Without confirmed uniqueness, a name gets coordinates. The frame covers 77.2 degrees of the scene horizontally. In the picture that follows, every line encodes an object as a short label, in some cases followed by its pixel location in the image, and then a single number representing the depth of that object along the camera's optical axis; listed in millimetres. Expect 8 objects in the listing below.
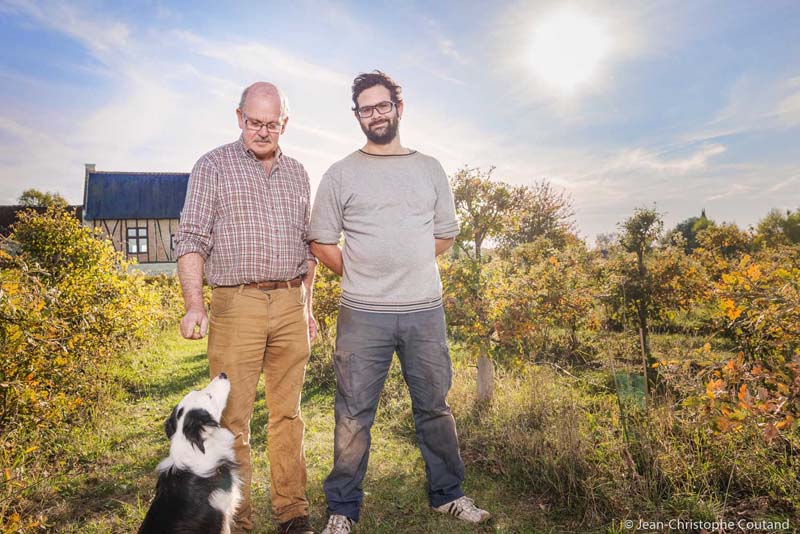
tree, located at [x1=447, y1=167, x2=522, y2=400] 5262
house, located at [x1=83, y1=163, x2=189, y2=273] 25891
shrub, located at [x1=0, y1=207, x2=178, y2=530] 2787
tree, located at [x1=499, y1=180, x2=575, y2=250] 17828
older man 2553
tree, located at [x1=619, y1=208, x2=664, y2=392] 8336
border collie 2152
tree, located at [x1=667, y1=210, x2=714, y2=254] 23828
